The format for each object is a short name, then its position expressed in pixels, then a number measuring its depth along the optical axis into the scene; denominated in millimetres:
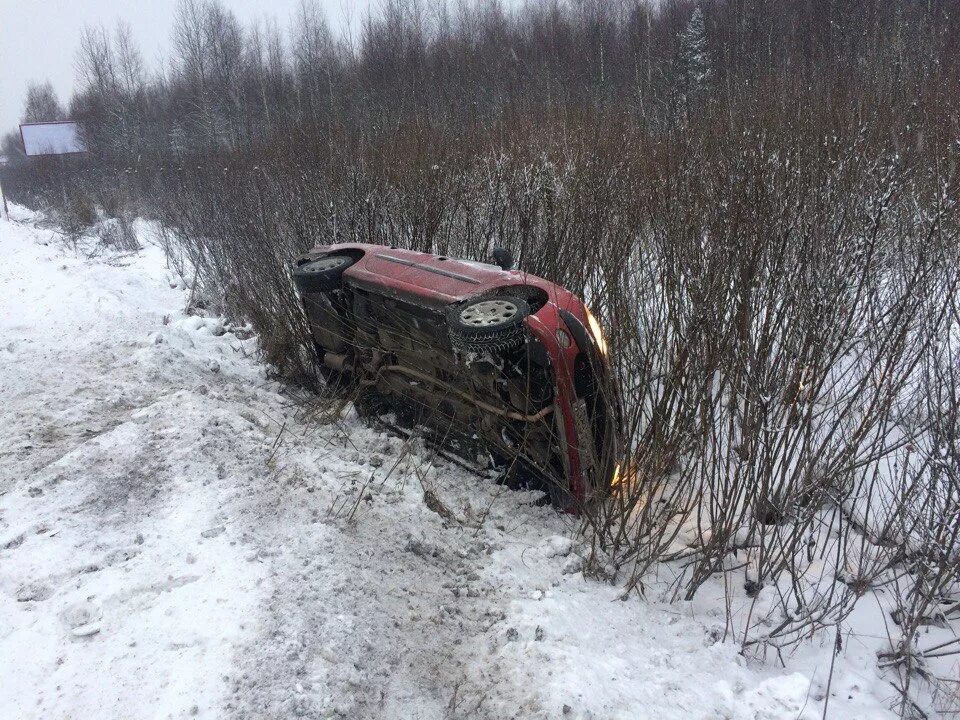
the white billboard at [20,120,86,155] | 38250
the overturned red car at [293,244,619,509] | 3932
